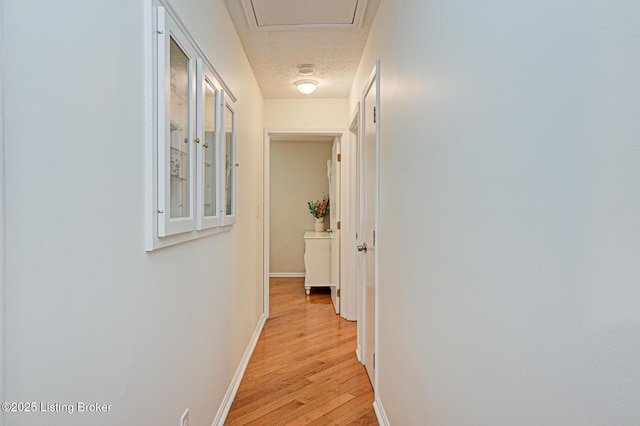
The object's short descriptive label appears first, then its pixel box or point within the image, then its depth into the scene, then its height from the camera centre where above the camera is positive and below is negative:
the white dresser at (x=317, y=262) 5.21 -0.76
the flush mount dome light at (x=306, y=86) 3.53 +1.12
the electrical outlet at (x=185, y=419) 1.47 -0.83
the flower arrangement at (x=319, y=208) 6.03 -0.03
